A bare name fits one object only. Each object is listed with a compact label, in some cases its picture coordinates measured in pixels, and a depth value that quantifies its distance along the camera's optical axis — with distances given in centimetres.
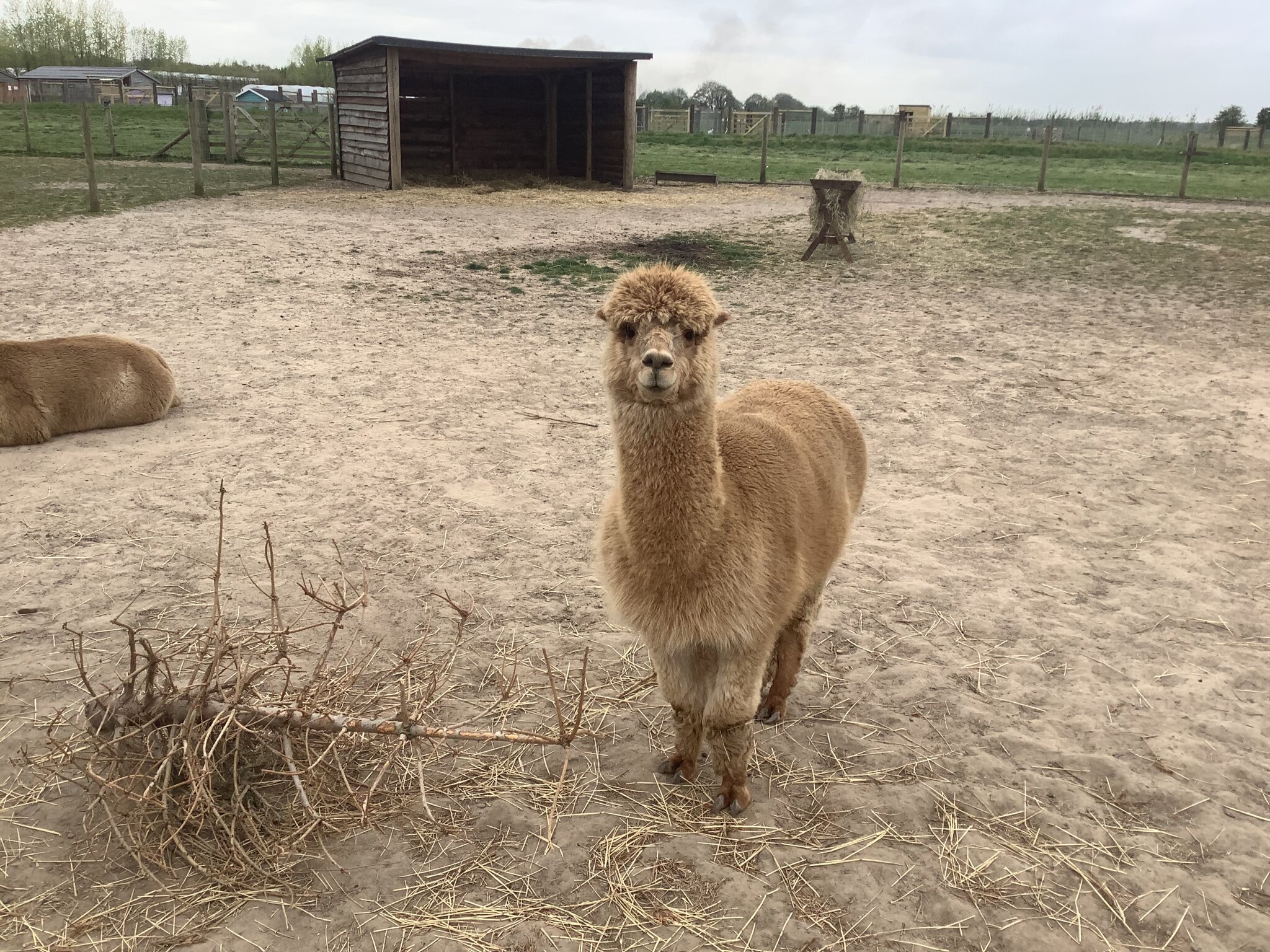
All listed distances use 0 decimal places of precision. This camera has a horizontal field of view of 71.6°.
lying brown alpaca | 561
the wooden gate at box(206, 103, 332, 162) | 2320
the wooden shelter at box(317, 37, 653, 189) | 1892
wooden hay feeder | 1288
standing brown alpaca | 264
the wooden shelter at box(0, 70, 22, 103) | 6275
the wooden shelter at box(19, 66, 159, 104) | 5741
